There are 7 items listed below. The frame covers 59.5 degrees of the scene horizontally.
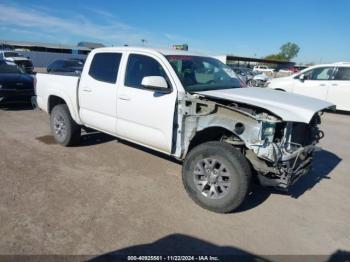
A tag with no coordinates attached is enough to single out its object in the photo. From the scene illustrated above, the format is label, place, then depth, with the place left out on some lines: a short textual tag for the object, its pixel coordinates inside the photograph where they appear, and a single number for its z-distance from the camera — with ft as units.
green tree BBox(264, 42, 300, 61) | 413.92
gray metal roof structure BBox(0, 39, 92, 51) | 212.64
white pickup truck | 11.77
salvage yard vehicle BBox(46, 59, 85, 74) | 66.88
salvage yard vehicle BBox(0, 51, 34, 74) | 78.19
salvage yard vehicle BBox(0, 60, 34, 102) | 31.50
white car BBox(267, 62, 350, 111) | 39.24
